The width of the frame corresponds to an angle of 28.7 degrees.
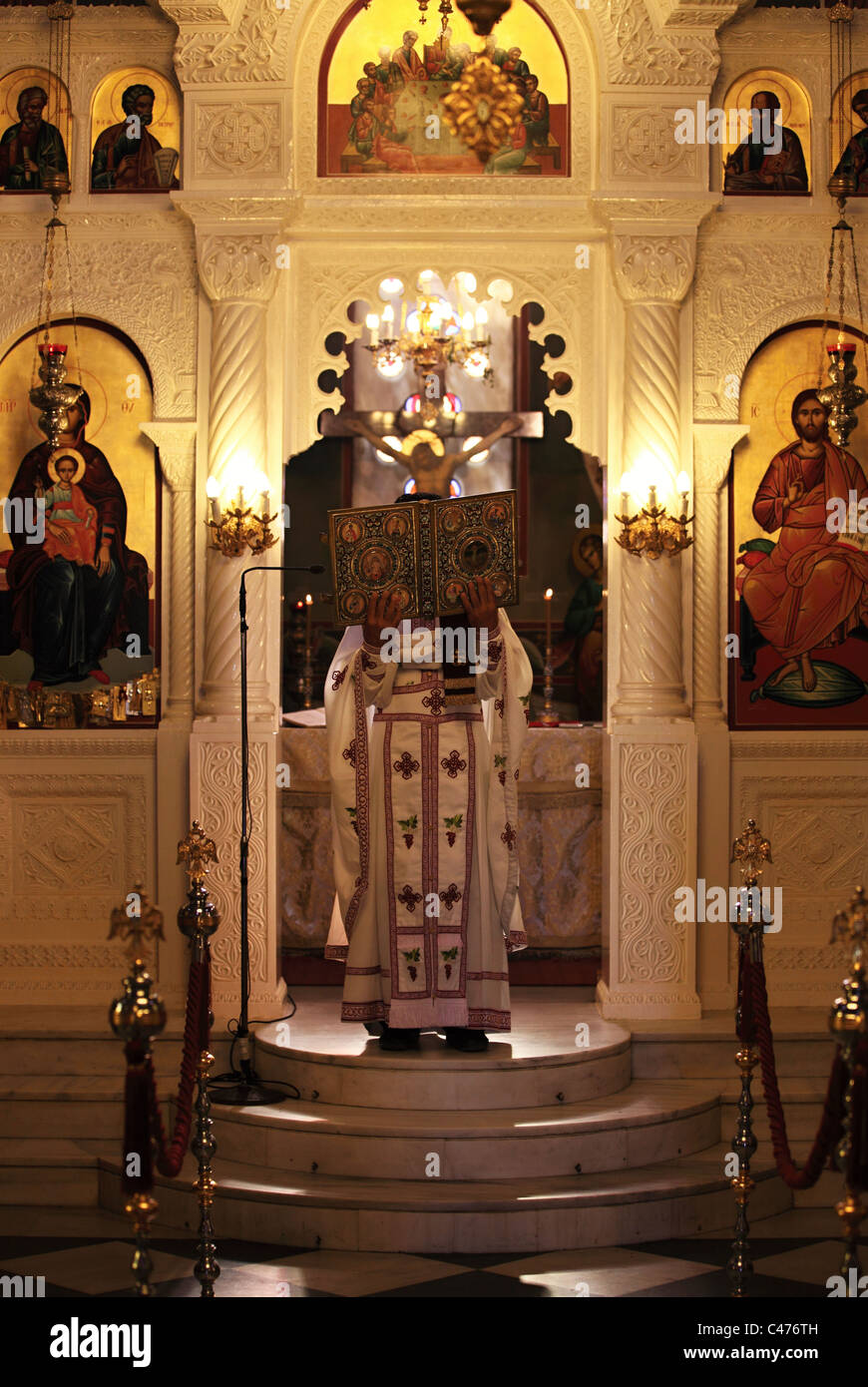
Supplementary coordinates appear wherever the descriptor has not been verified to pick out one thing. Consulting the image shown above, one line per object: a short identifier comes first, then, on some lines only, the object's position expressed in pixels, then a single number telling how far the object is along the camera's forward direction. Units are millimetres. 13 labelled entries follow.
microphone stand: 7176
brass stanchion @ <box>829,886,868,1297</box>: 4363
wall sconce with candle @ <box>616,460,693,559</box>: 8422
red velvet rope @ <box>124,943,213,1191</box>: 4680
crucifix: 13133
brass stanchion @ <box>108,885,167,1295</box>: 4551
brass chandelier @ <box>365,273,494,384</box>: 11945
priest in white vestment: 7168
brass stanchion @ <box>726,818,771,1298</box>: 5918
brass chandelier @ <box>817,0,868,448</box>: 8406
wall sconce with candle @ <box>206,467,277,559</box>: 8375
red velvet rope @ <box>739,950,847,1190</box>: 4602
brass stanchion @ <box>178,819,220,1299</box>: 5594
